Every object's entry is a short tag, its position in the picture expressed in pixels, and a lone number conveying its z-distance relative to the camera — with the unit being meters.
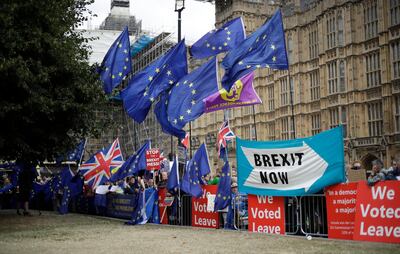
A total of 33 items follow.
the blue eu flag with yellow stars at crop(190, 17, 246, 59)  14.42
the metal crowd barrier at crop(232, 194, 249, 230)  12.55
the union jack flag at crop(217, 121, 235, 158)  16.94
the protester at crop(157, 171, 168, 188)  15.18
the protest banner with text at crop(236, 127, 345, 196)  10.30
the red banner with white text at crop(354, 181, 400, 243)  8.88
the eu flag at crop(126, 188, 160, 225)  15.04
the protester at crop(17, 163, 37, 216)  18.99
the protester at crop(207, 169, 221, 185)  14.08
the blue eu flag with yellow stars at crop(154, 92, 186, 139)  14.91
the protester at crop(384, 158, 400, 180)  9.48
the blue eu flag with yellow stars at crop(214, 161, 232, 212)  12.58
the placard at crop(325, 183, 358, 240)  9.76
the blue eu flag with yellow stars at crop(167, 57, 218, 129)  14.09
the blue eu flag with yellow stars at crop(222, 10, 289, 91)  12.27
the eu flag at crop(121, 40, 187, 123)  15.34
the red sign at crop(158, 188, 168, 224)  14.95
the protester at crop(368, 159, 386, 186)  9.33
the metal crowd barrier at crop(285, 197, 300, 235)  10.98
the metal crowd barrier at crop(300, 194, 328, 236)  10.46
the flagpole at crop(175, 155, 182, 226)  14.19
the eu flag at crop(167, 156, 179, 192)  14.07
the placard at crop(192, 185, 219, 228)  13.21
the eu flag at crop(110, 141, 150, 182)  16.34
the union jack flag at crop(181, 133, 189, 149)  19.60
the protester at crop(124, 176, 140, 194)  16.43
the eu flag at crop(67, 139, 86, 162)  21.59
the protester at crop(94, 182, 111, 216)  18.52
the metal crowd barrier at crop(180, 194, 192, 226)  14.20
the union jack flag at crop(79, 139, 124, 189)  19.36
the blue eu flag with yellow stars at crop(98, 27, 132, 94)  17.98
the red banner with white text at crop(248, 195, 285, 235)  11.28
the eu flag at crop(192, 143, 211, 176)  13.73
